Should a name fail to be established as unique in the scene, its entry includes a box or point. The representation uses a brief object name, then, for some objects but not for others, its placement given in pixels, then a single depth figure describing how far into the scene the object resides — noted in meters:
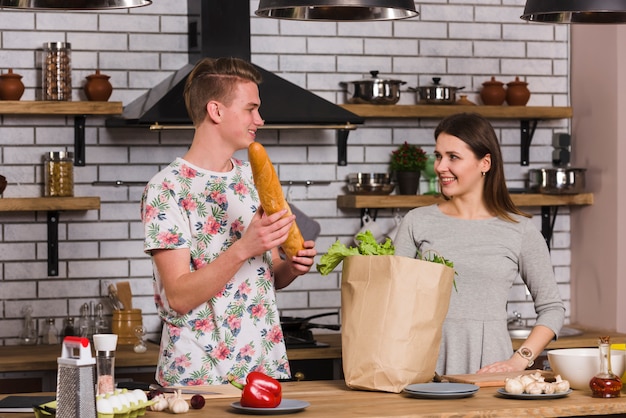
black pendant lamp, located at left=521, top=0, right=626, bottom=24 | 4.11
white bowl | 3.99
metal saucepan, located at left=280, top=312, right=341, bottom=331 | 6.86
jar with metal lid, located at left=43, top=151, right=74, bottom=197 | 6.89
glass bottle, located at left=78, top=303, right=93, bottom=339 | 6.92
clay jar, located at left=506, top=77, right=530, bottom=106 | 7.74
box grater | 3.13
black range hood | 6.82
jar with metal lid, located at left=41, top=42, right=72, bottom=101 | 6.86
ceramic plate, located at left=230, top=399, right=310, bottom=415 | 3.53
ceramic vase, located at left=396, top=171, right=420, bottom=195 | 7.49
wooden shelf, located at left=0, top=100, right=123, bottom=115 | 6.72
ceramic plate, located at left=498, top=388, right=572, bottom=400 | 3.80
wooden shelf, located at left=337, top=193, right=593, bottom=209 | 7.32
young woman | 4.92
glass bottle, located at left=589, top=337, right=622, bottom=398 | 3.84
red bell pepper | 3.55
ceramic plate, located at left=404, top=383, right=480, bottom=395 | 3.80
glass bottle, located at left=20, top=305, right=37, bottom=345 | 6.96
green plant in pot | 7.50
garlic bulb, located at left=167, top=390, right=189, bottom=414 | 3.56
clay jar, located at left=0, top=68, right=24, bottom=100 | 6.77
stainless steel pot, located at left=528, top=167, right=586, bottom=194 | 7.69
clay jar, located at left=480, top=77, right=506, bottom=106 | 7.71
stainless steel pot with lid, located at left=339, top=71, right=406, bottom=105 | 7.32
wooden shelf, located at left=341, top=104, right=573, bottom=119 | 7.31
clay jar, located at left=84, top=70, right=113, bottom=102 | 6.91
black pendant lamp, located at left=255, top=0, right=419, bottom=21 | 4.04
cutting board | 4.12
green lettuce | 4.01
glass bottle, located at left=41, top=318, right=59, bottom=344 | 6.99
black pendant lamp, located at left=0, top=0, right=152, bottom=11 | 4.21
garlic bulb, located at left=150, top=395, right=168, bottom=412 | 3.60
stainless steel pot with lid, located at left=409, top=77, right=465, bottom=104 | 7.48
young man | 4.15
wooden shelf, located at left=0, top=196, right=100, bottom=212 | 6.68
